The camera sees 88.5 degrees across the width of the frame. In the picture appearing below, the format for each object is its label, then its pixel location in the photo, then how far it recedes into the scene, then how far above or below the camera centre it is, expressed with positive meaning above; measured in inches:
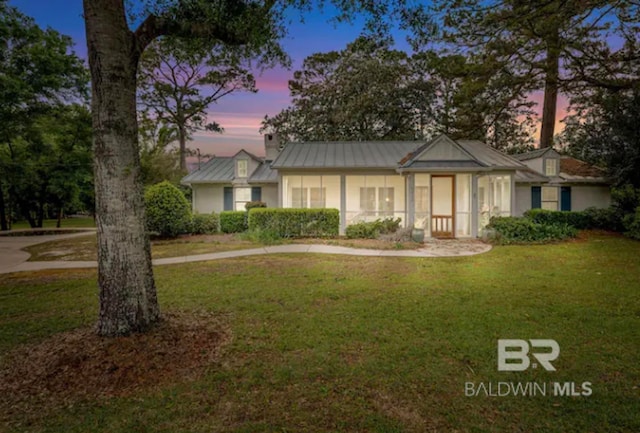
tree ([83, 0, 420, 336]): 149.2 +15.3
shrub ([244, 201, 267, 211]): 671.1 +4.8
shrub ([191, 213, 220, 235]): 601.6 -31.2
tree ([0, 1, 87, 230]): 664.4 +231.0
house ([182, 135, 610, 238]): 535.5 +40.8
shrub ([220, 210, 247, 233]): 607.8 -26.5
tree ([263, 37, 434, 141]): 1018.1 +328.8
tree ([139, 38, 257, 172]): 977.5 +362.5
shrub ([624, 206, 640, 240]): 487.5 -36.4
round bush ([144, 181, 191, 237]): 542.2 -3.3
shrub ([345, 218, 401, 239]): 519.5 -38.9
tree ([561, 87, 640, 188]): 514.0 +109.8
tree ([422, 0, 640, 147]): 298.7 +219.7
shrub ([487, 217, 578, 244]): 480.1 -44.4
